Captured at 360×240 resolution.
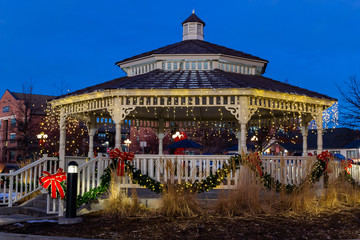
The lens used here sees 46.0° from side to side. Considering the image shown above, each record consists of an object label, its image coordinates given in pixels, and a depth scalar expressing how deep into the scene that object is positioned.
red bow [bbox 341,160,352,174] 13.04
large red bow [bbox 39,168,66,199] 10.39
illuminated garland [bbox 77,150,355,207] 11.20
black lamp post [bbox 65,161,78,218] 9.92
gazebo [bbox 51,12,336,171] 13.16
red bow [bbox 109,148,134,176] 11.92
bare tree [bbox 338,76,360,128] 31.12
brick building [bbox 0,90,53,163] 54.28
